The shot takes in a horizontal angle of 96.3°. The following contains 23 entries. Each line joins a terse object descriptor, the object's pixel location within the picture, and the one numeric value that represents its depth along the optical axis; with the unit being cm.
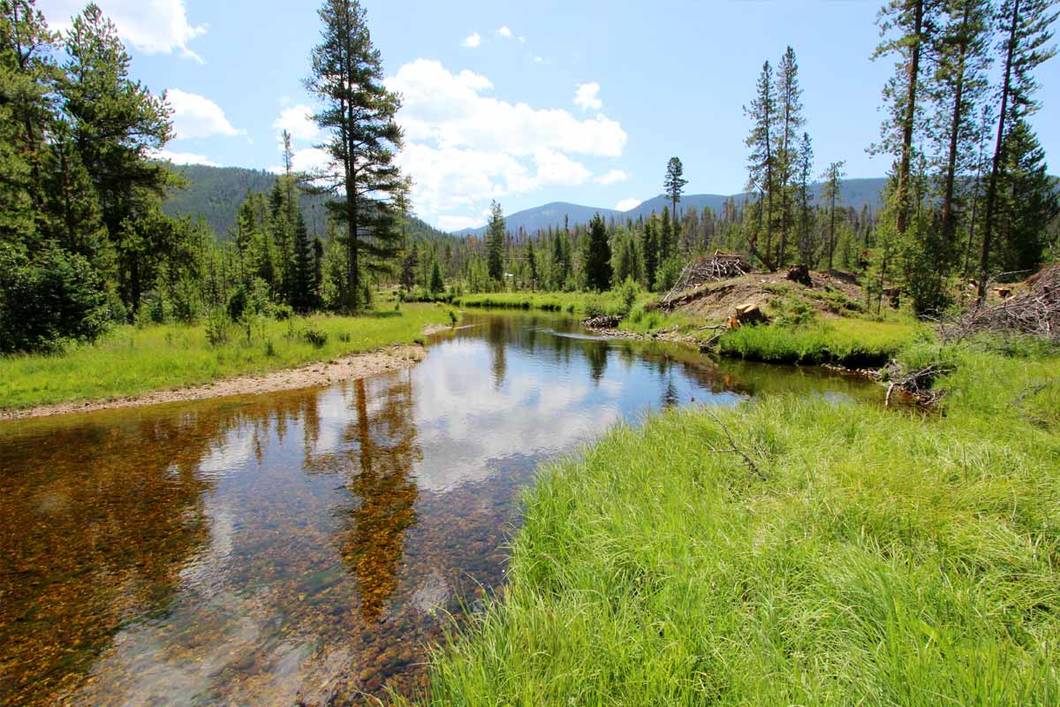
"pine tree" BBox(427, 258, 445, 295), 7738
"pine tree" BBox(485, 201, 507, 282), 8350
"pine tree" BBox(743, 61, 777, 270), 3566
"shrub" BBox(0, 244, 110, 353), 1367
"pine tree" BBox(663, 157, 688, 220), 6775
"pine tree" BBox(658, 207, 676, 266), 7006
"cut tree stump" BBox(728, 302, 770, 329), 2248
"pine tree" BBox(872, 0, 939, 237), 1880
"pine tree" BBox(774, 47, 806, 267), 3544
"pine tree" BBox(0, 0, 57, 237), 1764
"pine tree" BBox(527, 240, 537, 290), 8739
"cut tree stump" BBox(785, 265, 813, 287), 2783
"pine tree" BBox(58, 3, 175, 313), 2145
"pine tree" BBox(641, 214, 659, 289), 6981
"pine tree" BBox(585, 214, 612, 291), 6059
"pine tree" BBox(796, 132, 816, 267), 5711
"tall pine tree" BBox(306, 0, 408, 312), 2700
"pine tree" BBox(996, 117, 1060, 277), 3891
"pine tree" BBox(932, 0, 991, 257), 1848
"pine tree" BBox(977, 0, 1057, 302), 1853
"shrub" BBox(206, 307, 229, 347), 1633
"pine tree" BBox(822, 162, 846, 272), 6346
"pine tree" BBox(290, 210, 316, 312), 3603
